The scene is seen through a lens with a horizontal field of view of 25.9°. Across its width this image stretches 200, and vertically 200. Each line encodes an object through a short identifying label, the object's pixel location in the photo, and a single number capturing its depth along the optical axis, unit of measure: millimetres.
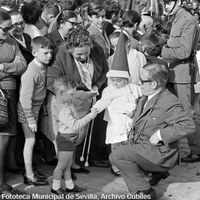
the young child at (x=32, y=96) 4340
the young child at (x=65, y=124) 4094
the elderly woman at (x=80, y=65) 4551
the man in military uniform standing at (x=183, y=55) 5352
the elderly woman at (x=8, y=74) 4199
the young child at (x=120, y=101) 4492
